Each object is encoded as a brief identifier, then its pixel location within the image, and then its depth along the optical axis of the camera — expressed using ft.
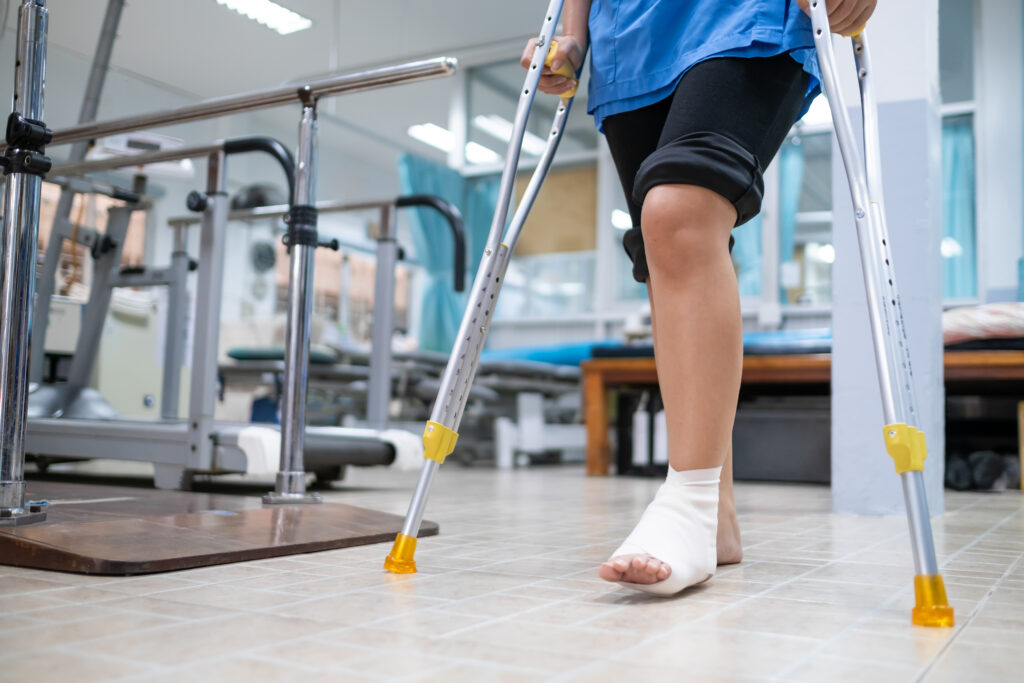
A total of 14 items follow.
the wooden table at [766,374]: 10.39
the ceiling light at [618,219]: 23.06
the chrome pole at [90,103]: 8.29
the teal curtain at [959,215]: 18.54
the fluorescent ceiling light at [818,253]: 20.10
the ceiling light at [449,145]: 24.91
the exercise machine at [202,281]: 4.36
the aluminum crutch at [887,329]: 2.87
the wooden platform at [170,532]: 3.72
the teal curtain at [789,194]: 20.13
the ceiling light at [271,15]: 8.38
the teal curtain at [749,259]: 20.30
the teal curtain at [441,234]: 23.32
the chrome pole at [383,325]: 10.08
